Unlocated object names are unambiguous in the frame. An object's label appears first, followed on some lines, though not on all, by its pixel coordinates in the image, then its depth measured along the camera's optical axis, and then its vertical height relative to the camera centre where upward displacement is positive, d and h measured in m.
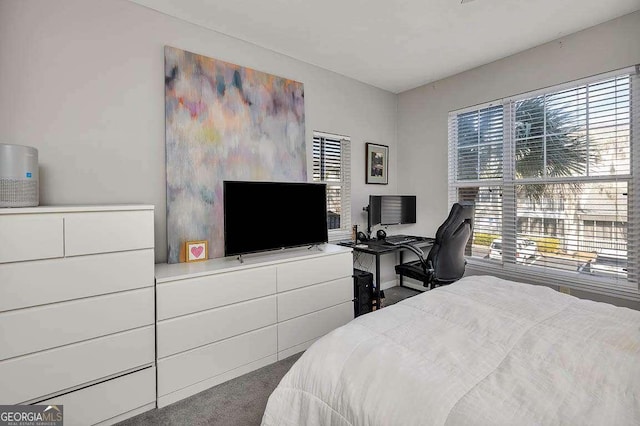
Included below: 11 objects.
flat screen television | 2.39 -0.04
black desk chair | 2.77 -0.38
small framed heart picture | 2.39 -0.32
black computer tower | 3.07 -0.84
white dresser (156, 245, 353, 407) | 1.95 -0.76
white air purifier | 1.54 +0.19
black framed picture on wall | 3.86 +0.62
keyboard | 3.53 -0.36
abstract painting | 2.39 +0.66
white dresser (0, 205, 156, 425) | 1.51 -0.54
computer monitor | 3.67 +0.00
